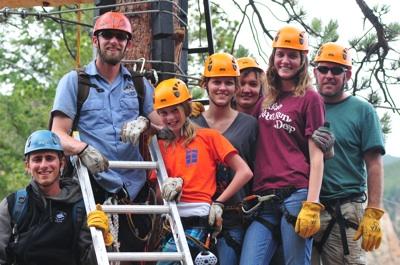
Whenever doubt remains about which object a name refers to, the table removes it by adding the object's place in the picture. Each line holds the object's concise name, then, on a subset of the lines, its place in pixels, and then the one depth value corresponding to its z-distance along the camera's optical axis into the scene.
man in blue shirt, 6.01
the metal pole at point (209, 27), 7.76
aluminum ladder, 5.58
